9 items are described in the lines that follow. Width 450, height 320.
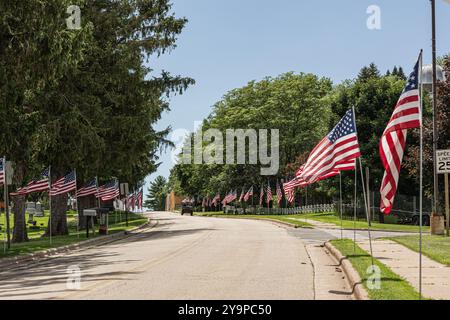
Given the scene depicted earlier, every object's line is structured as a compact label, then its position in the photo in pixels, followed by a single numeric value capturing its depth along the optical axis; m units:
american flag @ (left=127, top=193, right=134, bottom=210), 64.65
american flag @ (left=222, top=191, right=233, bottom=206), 73.41
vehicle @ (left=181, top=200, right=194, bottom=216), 86.25
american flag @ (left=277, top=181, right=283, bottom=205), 64.48
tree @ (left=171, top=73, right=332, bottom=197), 73.28
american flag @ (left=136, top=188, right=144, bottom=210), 63.75
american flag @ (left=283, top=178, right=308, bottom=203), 40.20
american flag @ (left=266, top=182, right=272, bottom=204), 60.33
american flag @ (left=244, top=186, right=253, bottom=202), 68.50
